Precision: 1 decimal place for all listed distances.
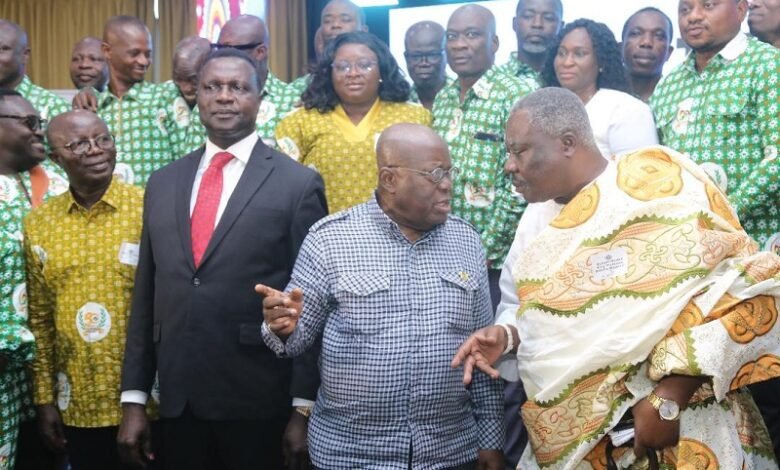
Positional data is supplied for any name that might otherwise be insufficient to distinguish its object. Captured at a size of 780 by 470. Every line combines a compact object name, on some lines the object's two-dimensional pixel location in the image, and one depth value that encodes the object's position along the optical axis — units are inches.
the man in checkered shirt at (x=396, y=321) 104.0
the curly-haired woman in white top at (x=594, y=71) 146.1
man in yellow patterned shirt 130.3
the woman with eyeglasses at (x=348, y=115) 151.6
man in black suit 117.3
